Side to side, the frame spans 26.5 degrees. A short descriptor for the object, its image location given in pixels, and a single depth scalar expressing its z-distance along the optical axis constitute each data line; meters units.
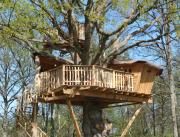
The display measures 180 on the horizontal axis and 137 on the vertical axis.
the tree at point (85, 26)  15.18
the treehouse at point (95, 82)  15.50
